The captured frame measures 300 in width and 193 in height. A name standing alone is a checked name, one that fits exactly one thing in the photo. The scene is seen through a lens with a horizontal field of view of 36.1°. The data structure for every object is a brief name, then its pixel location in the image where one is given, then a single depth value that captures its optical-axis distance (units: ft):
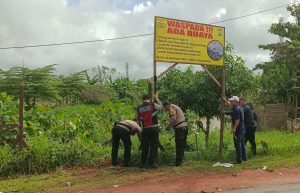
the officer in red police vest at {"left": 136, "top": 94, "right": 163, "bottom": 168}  37.40
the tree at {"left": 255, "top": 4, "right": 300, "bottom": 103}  82.94
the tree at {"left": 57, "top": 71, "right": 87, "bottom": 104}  116.37
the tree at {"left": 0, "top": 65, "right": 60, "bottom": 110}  92.27
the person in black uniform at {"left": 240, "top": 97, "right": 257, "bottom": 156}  41.88
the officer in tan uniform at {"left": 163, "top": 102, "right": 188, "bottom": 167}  37.96
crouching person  38.09
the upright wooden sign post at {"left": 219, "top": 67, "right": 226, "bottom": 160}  41.50
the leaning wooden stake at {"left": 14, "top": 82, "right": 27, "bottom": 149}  37.70
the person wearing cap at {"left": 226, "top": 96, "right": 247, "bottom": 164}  38.68
